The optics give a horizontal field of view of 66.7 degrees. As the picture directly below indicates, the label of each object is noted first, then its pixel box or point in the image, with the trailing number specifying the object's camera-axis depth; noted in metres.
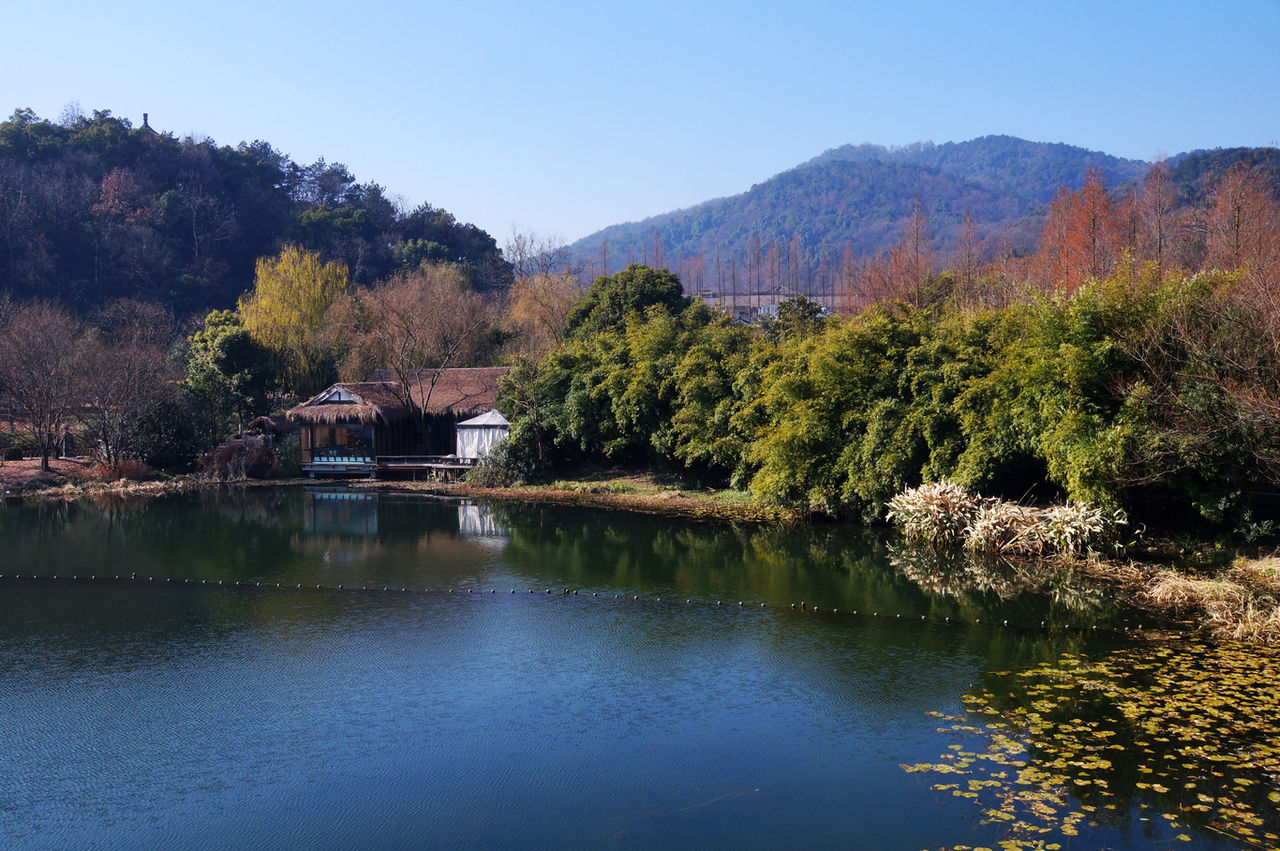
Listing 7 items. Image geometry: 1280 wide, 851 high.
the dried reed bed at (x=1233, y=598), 11.63
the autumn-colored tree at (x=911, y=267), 33.38
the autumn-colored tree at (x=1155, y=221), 34.06
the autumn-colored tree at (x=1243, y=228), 22.08
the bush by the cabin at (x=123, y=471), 28.14
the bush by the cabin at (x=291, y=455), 31.81
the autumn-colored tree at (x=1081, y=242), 31.54
